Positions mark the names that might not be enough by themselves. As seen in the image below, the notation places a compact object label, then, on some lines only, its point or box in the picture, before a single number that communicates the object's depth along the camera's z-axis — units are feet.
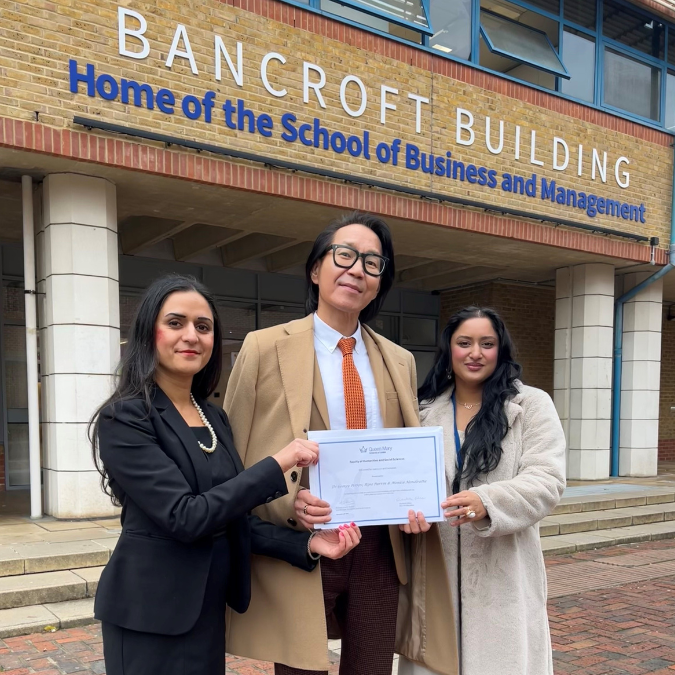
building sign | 19.98
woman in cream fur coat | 6.98
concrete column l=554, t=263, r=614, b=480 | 35.22
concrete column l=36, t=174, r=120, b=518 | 20.71
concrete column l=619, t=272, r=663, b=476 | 36.63
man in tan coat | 6.54
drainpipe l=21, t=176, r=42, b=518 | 21.39
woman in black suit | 5.58
